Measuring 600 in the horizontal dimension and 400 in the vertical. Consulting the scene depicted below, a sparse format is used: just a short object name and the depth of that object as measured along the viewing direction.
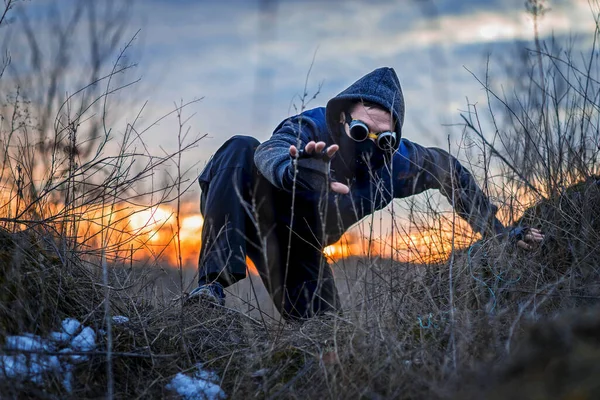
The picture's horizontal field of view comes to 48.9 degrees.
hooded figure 3.41
